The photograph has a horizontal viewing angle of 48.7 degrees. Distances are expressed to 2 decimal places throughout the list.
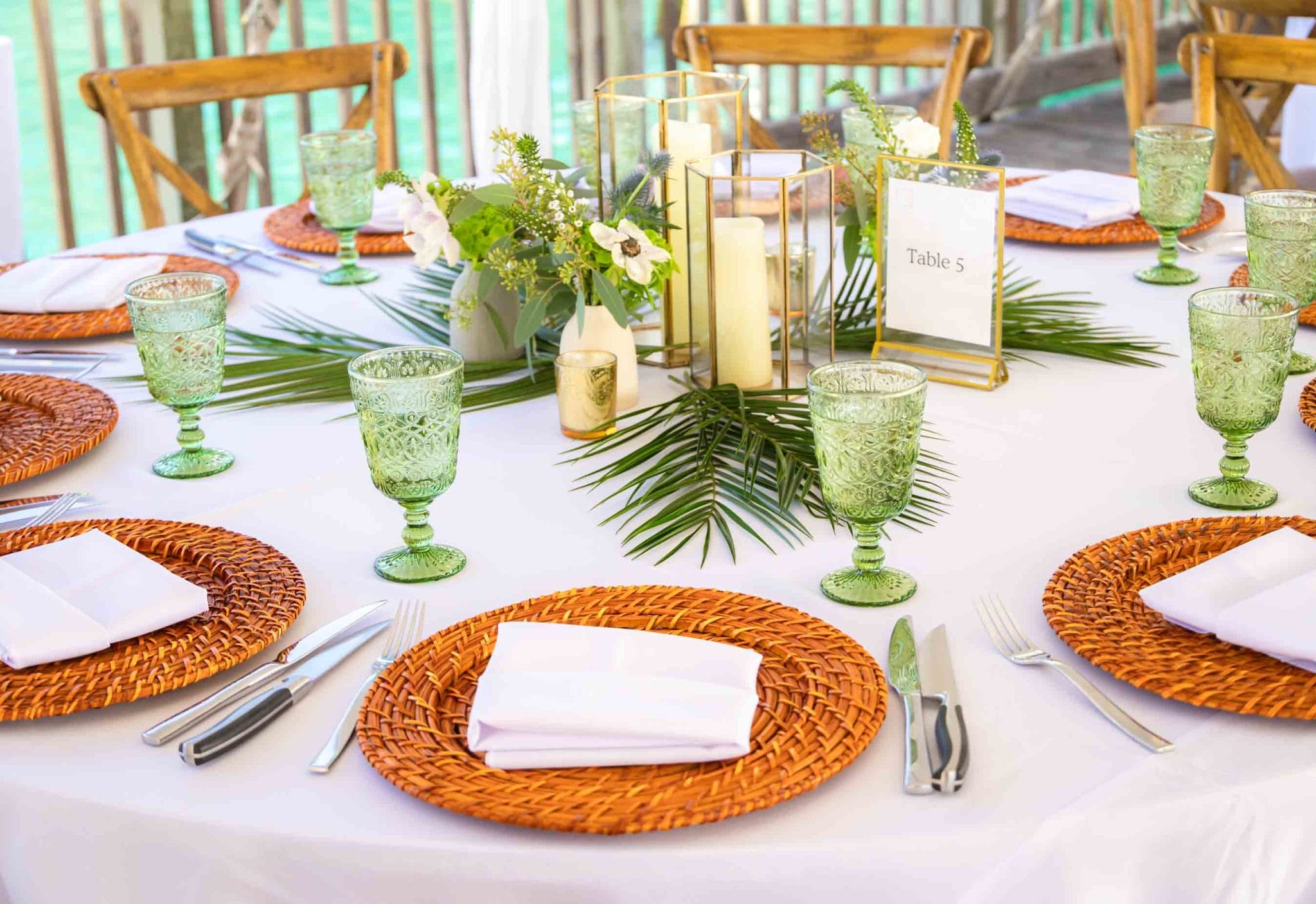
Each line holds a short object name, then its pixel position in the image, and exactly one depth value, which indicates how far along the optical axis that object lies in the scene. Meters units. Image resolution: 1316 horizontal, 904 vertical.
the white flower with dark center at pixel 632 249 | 1.38
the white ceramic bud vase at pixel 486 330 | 1.58
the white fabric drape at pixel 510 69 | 3.58
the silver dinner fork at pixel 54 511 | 1.23
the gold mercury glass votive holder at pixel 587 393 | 1.37
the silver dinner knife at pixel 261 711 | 0.87
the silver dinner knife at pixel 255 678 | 0.90
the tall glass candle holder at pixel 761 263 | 1.40
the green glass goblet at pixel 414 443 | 1.09
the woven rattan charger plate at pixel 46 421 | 1.33
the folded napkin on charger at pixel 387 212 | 2.09
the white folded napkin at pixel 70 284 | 1.75
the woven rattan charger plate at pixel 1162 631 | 0.89
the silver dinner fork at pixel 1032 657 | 0.87
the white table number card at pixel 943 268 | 1.46
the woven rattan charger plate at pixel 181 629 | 0.93
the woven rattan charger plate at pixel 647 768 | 0.80
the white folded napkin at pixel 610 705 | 0.84
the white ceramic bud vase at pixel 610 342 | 1.45
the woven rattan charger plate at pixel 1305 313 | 1.62
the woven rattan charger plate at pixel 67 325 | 1.70
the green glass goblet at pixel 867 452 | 1.01
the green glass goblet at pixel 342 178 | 1.87
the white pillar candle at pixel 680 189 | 1.57
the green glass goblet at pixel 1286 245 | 1.47
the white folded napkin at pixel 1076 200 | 1.96
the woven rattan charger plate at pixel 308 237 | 2.03
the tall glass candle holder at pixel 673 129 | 1.58
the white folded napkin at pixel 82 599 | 0.98
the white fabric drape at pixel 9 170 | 2.72
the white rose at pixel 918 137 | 1.54
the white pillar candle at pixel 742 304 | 1.43
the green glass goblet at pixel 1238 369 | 1.15
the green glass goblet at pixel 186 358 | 1.33
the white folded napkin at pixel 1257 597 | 0.92
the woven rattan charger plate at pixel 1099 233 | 1.92
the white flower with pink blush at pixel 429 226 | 1.47
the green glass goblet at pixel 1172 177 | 1.72
